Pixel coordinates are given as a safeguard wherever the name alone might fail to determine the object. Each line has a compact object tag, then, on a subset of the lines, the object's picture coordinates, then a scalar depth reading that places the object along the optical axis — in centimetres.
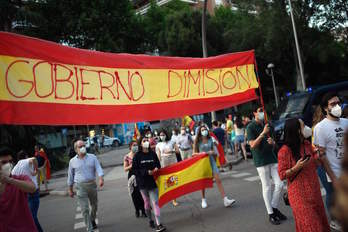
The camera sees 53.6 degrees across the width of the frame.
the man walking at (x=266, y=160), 550
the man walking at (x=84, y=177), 636
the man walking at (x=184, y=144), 1134
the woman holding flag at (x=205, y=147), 739
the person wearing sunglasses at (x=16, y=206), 336
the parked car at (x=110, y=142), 4412
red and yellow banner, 357
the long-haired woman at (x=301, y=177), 368
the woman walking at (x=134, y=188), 763
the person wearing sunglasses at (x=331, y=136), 413
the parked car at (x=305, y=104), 1131
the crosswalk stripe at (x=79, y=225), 755
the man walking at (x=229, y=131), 1670
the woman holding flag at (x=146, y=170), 627
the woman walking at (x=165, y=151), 888
